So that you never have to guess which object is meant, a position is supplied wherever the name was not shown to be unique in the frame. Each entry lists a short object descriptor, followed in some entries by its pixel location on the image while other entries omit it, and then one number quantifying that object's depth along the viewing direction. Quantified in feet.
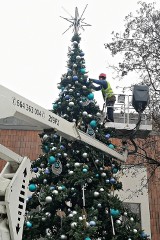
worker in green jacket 28.68
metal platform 28.48
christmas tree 21.97
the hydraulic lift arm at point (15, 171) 14.96
